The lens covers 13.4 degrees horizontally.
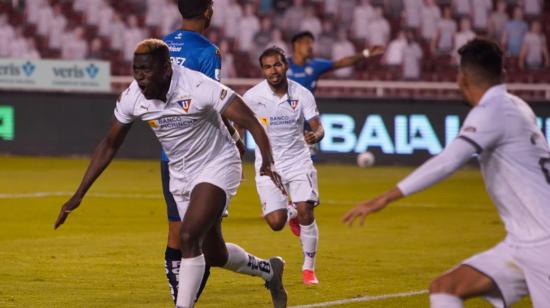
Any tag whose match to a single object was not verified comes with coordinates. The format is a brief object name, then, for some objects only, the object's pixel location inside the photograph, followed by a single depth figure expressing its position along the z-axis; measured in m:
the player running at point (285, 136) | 22.09
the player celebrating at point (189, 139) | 14.90
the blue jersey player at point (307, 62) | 30.43
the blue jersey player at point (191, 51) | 16.38
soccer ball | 46.77
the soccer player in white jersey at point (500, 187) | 11.84
